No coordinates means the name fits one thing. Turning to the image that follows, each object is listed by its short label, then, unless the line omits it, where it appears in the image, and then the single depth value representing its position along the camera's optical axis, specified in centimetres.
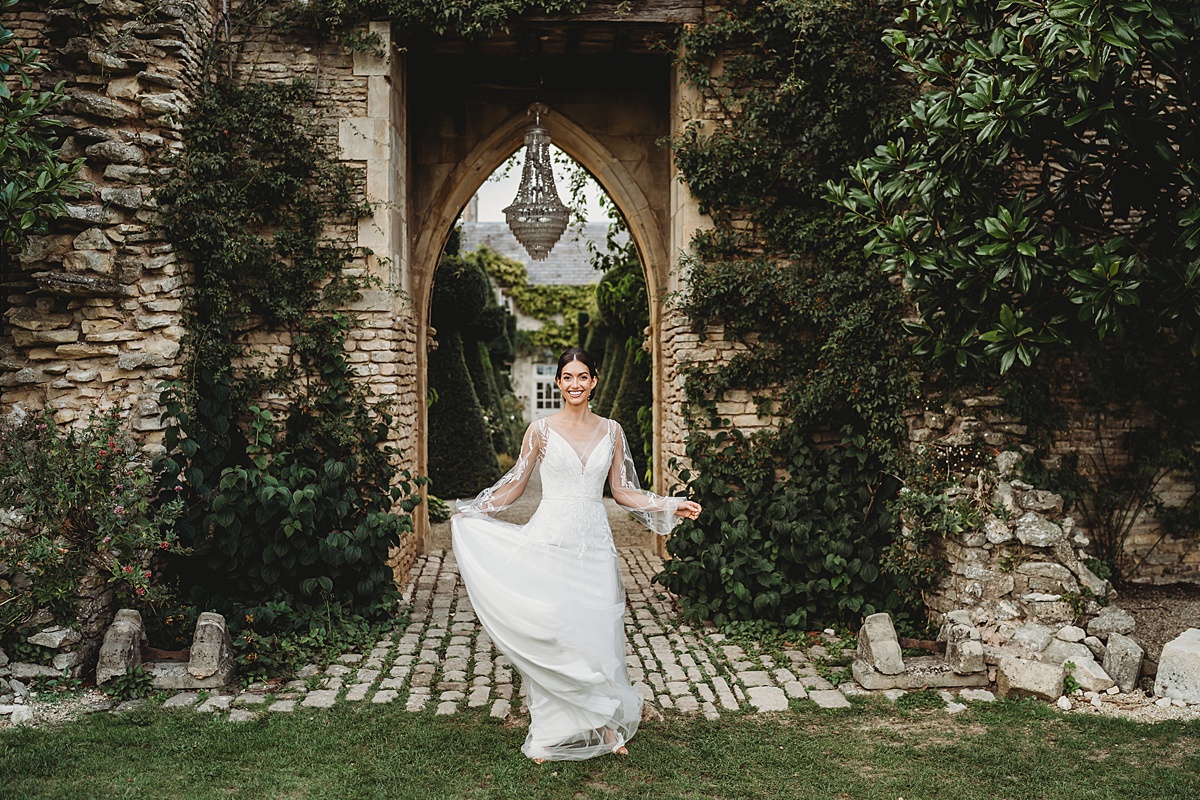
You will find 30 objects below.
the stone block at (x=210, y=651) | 465
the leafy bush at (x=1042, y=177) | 385
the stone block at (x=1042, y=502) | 522
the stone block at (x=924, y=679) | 479
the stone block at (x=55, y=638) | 464
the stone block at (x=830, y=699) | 460
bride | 380
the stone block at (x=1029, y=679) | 455
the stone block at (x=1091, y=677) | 457
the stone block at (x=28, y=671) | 455
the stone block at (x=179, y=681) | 462
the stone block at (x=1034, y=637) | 482
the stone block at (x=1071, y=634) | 478
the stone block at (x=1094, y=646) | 479
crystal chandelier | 813
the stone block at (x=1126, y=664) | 459
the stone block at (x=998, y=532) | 516
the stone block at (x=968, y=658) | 477
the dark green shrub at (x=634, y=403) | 1338
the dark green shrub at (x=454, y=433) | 1285
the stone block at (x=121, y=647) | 457
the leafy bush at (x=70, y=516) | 468
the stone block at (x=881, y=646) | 482
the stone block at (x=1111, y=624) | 489
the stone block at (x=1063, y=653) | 471
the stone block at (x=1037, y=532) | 509
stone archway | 875
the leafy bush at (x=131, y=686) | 453
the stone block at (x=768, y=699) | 459
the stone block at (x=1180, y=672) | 442
